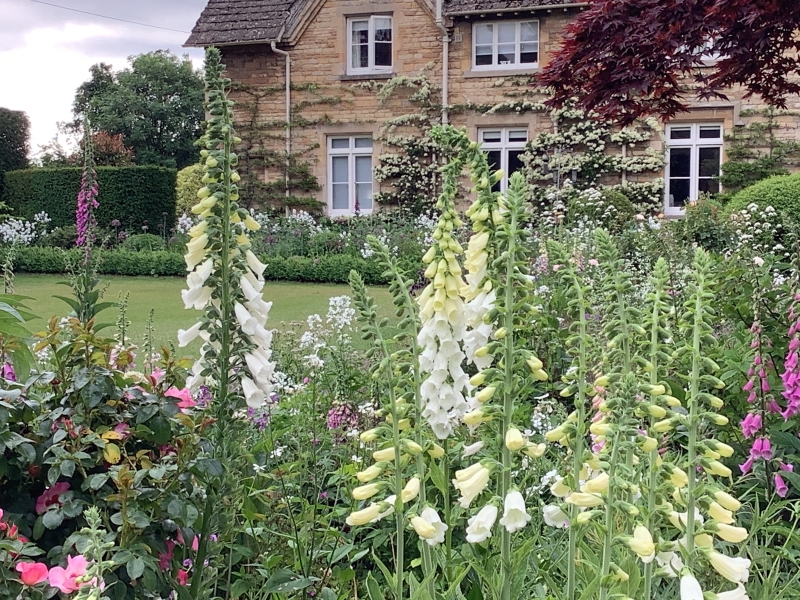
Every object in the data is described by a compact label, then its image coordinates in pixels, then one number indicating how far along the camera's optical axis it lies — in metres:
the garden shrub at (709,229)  11.67
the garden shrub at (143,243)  16.81
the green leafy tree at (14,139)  30.89
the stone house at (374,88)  16.98
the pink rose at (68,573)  1.69
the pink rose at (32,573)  1.68
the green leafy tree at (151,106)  45.75
